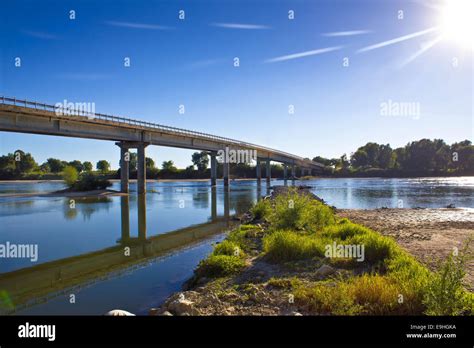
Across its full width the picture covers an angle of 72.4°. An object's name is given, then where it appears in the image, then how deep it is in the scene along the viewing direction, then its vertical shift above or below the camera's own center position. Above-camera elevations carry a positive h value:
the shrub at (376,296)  6.57 -2.60
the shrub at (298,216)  16.17 -2.14
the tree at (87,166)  184.12 +6.24
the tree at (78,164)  183.50 +7.42
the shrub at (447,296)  5.98 -2.35
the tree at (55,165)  185.38 +7.08
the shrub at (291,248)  11.49 -2.67
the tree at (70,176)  65.50 +0.23
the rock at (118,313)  6.28 -2.70
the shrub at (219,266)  10.39 -2.98
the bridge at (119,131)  34.78 +6.72
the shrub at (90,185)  60.53 -1.52
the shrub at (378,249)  10.50 -2.49
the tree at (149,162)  178.88 +7.85
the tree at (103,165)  182.00 +6.57
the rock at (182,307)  6.94 -2.87
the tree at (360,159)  182.62 +8.29
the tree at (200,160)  161.50 +7.77
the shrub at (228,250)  12.15 -2.85
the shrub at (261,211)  22.52 -2.58
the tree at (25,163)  162.50 +7.44
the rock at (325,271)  9.41 -2.83
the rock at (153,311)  7.45 -3.16
